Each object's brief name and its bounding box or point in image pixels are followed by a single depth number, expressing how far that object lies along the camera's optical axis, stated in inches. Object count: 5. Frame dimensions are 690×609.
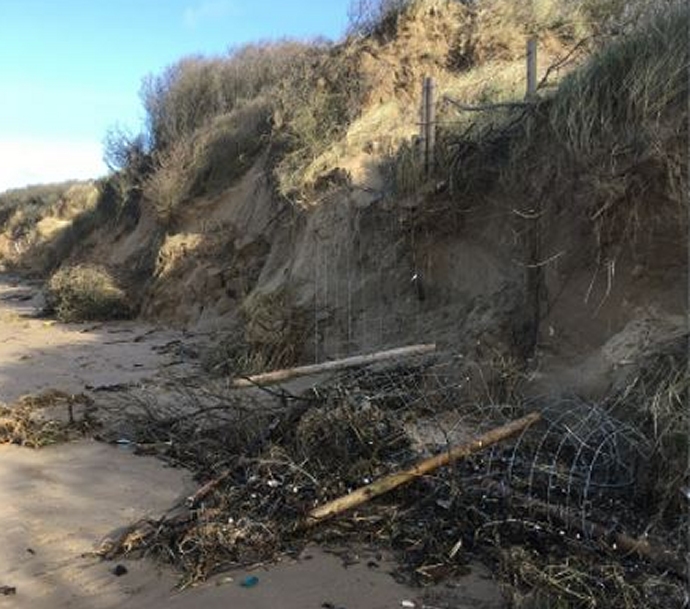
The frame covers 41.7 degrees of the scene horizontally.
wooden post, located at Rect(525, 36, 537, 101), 307.6
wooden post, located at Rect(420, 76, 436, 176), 360.8
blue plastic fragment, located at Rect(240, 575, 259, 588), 180.2
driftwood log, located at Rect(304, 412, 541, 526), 203.2
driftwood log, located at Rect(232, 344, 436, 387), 281.6
